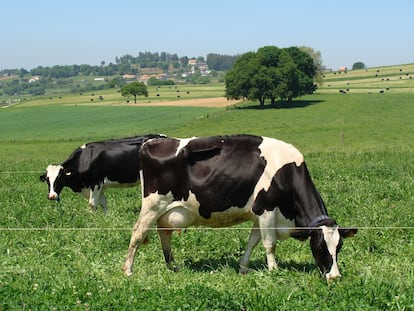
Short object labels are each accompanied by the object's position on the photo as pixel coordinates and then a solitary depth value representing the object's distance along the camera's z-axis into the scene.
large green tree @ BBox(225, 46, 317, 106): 79.50
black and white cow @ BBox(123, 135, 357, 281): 8.52
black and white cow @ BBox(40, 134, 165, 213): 14.95
